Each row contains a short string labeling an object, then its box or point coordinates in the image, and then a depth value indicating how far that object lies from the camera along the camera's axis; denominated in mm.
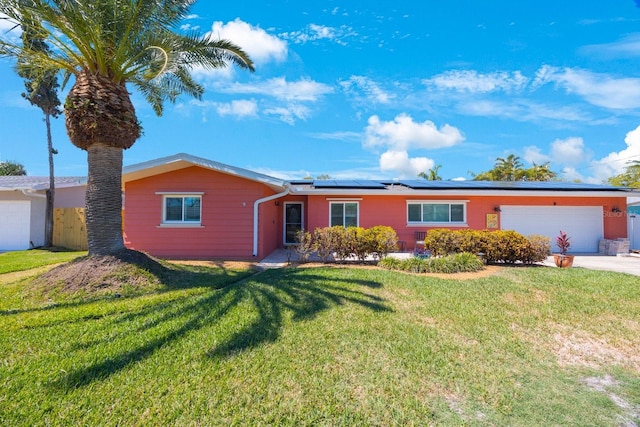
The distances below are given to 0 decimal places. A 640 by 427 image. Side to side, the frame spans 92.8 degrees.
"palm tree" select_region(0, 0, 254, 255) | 7172
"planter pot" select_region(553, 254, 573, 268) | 9742
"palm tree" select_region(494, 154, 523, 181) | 32781
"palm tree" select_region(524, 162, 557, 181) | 32844
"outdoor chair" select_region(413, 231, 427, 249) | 14297
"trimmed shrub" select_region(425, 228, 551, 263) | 9922
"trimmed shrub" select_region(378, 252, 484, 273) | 8805
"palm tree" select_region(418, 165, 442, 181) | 33500
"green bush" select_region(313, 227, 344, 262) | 10258
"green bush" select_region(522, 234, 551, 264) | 9938
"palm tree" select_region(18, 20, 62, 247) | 15438
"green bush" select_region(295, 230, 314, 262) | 10461
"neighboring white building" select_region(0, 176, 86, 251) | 15086
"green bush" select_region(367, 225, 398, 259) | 10000
